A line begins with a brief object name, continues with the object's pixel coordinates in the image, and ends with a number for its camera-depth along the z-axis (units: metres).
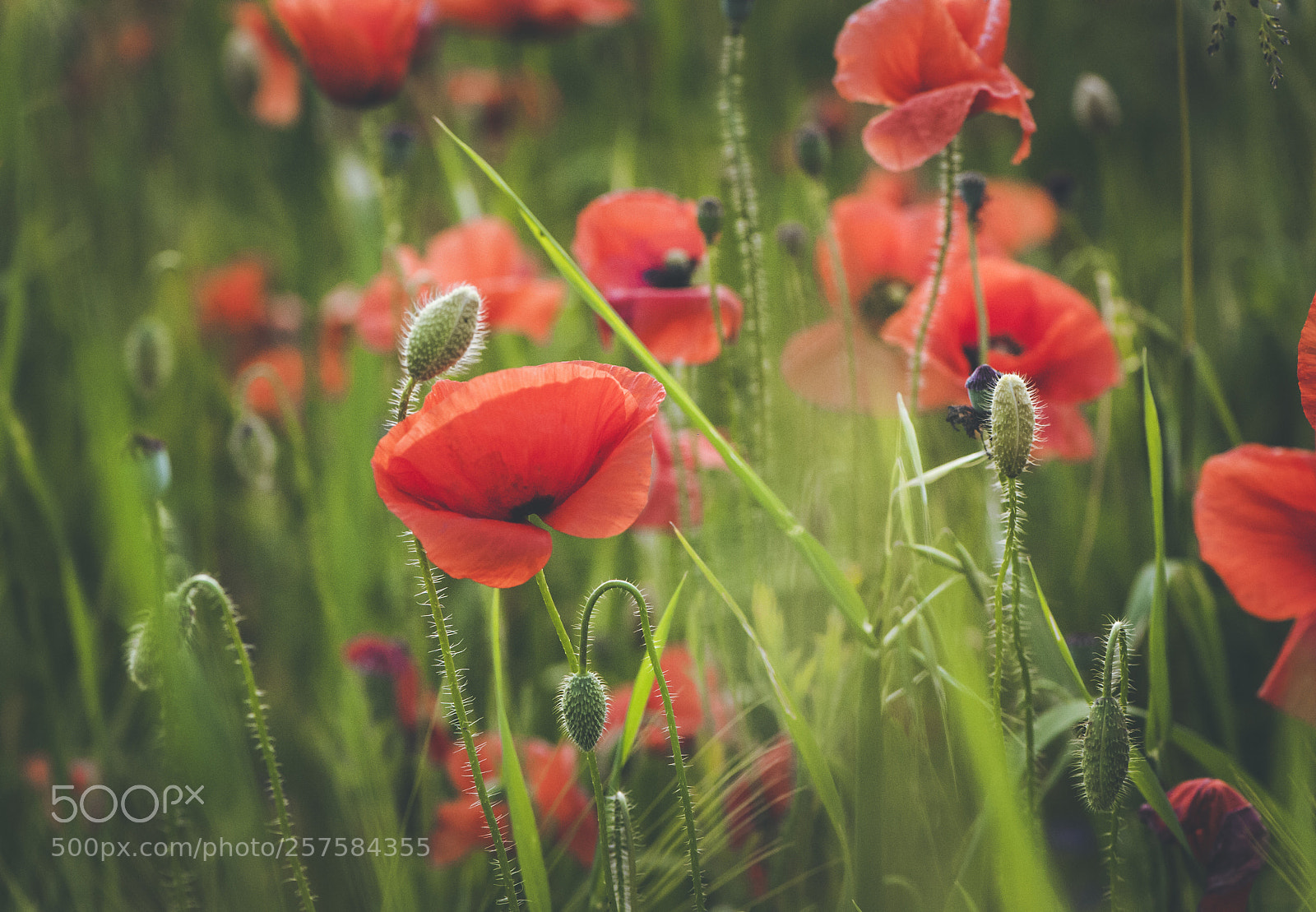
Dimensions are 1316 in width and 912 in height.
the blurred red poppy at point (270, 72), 1.97
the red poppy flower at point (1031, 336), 1.21
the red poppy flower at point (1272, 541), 1.15
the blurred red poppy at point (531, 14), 1.81
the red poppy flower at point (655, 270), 1.22
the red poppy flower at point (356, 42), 1.30
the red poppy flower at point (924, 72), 1.17
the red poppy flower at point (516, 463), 1.11
